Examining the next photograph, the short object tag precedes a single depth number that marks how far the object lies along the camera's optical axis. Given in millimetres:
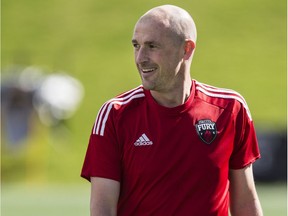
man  11164
